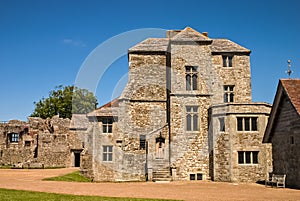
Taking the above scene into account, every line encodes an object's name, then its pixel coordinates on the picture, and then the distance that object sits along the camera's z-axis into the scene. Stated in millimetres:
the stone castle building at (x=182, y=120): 22297
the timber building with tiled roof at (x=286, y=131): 17422
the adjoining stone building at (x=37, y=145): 38281
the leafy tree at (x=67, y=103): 58812
